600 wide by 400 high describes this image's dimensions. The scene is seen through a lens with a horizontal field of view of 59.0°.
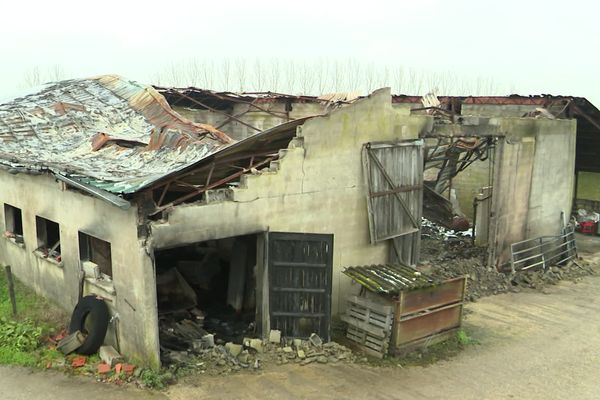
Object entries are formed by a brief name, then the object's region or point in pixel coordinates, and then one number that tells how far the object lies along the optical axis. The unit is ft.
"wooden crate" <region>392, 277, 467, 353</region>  33.40
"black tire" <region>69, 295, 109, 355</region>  32.30
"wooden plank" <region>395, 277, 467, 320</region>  33.27
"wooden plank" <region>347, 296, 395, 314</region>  33.19
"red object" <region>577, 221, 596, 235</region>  73.67
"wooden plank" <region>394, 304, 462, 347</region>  33.55
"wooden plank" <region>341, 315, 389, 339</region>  33.39
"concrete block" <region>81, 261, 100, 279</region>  34.14
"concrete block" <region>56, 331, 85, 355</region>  32.65
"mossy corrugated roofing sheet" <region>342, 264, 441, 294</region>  33.42
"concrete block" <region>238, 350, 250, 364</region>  32.07
